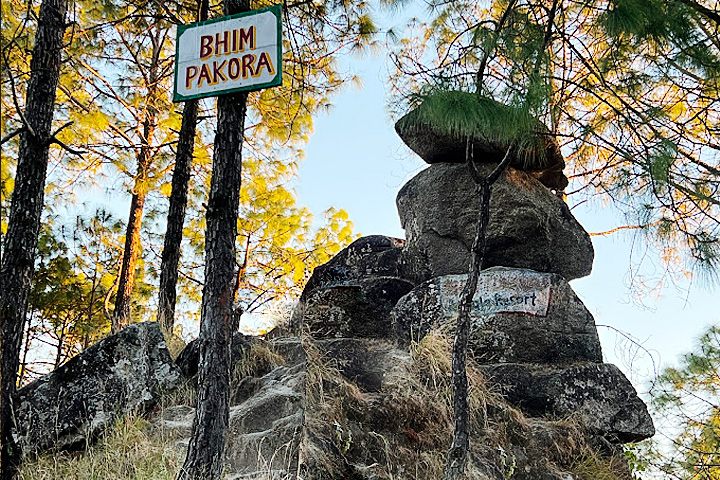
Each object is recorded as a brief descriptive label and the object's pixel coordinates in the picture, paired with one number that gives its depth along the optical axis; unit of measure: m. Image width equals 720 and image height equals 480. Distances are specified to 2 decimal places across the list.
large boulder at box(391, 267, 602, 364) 5.07
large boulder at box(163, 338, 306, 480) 3.47
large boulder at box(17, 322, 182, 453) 3.81
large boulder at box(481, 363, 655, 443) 4.74
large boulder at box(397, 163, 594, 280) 5.60
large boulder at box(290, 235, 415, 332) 5.71
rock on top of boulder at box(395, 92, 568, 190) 3.92
